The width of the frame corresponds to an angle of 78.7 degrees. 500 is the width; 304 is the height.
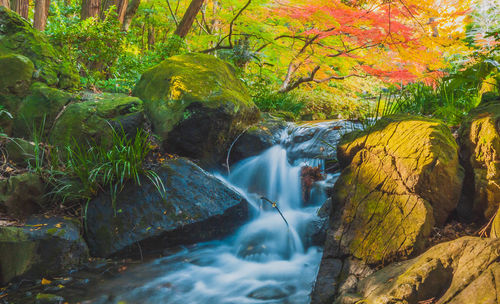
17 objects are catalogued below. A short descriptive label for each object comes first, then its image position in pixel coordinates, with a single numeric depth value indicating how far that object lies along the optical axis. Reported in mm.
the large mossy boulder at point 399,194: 2428
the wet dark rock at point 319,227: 3698
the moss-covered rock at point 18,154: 3709
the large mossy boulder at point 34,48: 4457
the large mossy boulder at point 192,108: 4668
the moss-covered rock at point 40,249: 2848
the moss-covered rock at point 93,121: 3947
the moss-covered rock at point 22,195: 3217
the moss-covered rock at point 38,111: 4090
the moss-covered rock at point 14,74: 4102
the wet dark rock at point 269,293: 2959
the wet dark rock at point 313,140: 4996
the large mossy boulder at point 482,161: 2414
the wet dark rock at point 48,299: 2553
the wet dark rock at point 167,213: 3459
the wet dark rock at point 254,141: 5262
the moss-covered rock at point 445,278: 1643
